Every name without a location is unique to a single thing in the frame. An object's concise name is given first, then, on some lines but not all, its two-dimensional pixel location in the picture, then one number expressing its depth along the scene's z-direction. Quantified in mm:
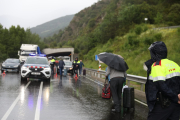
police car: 17000
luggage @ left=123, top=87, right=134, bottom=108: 8461
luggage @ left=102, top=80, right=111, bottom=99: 9148
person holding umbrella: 8195
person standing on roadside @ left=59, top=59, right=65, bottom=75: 24078
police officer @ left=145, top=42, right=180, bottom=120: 3787
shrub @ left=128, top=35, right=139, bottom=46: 44844
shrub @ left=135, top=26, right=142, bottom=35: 50594
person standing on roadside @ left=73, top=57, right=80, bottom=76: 23828
